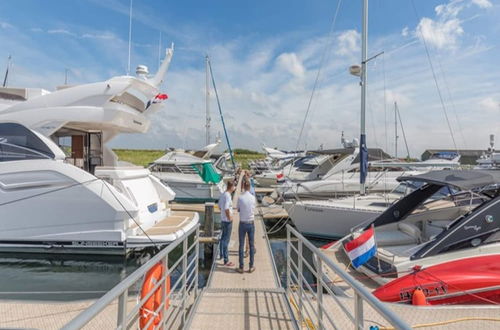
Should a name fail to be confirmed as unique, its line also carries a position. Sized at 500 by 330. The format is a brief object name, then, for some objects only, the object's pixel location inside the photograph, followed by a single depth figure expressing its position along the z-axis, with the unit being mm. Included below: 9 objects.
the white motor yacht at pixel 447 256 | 4746
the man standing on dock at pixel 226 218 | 6395
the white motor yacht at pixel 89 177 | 7559
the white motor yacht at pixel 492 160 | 26164
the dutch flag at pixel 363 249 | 5164
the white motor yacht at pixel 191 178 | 18875
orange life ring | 3098
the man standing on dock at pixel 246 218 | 5773
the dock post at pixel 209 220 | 9555
